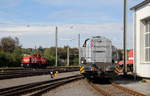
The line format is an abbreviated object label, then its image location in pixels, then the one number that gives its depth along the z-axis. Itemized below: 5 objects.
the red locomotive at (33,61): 51.00
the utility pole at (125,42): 26.69
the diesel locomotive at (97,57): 19.83
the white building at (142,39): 22.30
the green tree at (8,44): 95.70
